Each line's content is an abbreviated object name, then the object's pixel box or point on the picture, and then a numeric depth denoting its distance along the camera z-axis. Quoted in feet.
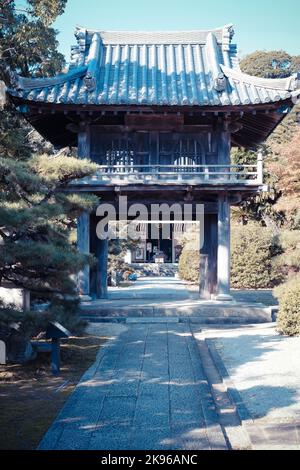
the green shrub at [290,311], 36.91
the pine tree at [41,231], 22.30
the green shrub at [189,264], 91.86
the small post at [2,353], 27.12
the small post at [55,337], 26.45
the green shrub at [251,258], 82.02
